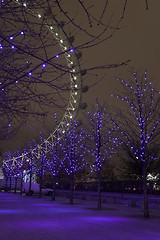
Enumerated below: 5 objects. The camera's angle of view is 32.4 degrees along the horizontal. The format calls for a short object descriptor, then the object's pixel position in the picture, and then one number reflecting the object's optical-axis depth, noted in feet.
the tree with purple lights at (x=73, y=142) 67.56
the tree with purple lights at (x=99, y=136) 54.90
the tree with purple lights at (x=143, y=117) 42.98
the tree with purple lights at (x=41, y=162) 90.72
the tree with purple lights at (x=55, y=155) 79.07
